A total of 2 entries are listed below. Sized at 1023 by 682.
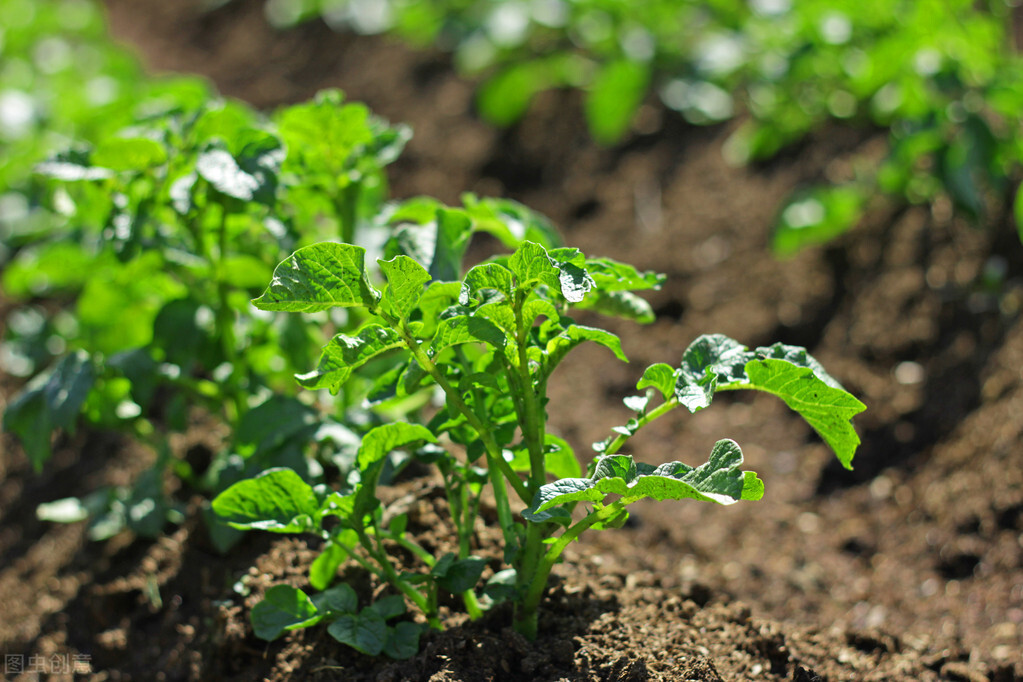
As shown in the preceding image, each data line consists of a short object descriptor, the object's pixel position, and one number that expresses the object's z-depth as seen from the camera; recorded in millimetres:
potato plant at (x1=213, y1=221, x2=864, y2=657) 1214
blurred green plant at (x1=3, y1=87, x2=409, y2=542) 1378
